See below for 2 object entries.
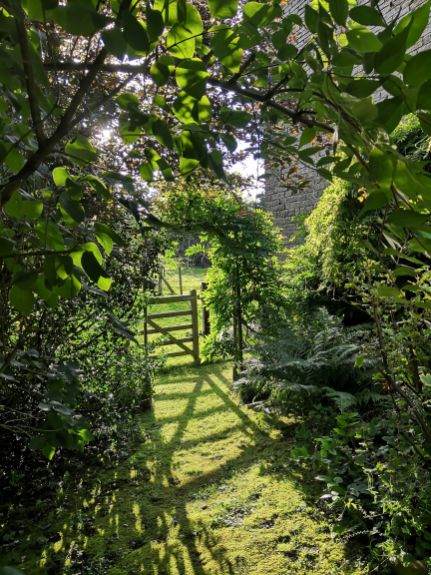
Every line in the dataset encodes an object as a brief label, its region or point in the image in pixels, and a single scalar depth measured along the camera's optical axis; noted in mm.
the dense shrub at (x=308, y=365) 3461
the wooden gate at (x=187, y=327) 6359
